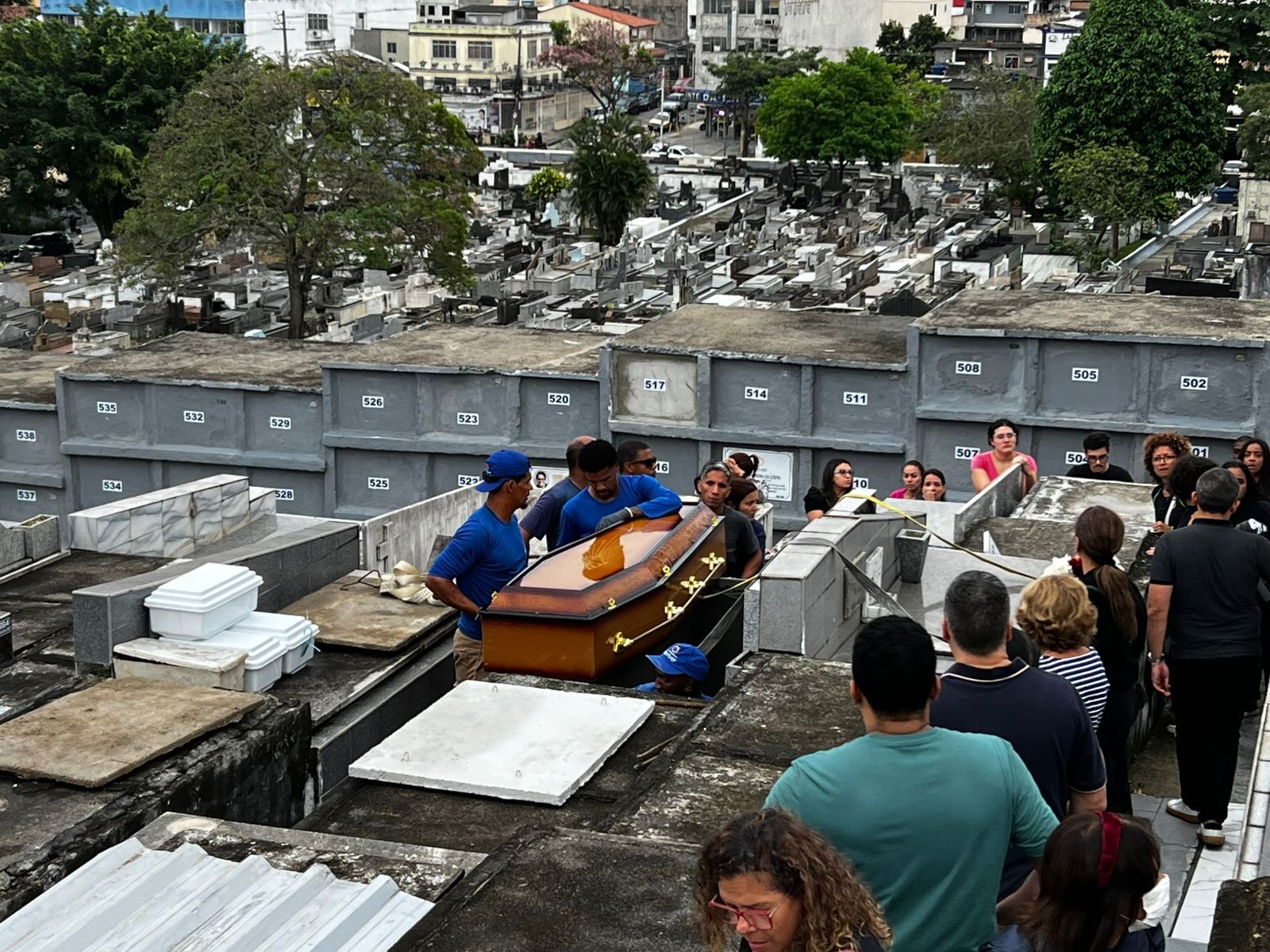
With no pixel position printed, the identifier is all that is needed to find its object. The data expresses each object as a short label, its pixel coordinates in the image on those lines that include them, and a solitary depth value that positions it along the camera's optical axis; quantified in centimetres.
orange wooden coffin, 780
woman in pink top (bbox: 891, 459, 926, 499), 1209
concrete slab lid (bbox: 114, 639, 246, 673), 777
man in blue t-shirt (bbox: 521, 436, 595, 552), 937
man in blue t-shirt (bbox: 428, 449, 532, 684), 834
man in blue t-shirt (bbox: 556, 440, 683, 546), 879
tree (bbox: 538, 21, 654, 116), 9381
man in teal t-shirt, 427
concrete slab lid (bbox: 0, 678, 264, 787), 633
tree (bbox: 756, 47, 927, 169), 6769
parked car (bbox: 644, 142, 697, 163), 7275
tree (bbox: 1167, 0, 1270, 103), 6094
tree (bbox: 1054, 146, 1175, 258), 4331
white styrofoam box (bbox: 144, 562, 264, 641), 807
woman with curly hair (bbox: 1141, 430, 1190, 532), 973
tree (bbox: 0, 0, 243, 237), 5312
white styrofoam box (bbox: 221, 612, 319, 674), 830
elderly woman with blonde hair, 595
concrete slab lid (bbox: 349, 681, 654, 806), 662
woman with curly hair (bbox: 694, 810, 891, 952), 354
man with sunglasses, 952
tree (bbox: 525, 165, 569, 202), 5650
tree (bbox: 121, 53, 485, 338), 3331
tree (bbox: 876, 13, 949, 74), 9344
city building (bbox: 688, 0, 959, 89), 9944
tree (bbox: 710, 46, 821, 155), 8450
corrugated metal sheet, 494
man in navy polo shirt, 491
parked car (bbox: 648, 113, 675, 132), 9644
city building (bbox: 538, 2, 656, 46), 10694
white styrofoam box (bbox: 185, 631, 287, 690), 801
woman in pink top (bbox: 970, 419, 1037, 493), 1200
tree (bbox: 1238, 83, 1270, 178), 4878
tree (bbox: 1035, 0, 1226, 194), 5056
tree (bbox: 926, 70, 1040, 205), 5706
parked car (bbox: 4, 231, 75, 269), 4947
